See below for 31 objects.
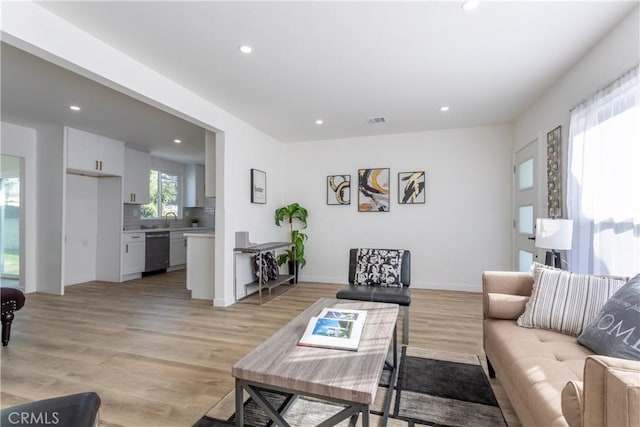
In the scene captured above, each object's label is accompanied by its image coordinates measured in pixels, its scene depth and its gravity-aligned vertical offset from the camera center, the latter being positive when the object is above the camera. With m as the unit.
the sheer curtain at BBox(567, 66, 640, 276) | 1.94 +0.27
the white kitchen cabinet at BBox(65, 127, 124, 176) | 4.67 +1.00
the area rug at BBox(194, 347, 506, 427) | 1.65 -1.17
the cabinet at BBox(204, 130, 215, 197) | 4.12 +0.67
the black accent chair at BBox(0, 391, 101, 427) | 1.08 -0.78
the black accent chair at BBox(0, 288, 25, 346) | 2.62 -0.87
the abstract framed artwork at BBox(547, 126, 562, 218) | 2.92 +0.41
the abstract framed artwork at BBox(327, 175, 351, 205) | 5.25 +0.43
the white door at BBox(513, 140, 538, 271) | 3.67 +0.13
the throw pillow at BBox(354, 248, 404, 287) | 3.23 -0.60
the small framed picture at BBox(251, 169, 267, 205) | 4.53 +0.43
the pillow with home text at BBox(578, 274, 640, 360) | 1.27 -0.52
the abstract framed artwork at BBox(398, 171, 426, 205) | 4.86 +0.44
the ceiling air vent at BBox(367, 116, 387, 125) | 4.19 +1.37
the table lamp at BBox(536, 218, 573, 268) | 2.35 -0.15
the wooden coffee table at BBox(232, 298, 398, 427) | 1.13 -0.67
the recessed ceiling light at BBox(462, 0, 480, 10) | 1.88 +1.36
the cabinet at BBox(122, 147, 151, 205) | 5.71 +0.72
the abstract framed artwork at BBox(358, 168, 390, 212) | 5.04 +0.42
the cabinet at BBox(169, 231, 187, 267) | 6.52 -0.82
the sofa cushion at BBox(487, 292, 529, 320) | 1.96 -0.61
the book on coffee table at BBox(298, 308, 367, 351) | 1.49 -0.65
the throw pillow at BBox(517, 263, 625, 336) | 1.65 -0.50
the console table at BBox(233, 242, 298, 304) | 4.00 -1.00
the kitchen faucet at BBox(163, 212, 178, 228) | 6.97 -0.16
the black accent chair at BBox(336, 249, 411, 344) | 2.68 -0.77
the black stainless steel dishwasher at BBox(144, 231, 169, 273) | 5.93 -0.81
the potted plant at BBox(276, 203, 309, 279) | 5.20 -0.46
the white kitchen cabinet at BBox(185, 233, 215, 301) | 4.20 -0.78
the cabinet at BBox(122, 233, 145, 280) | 5.47 -0.79
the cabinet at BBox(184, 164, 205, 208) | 7.50 +0.66
